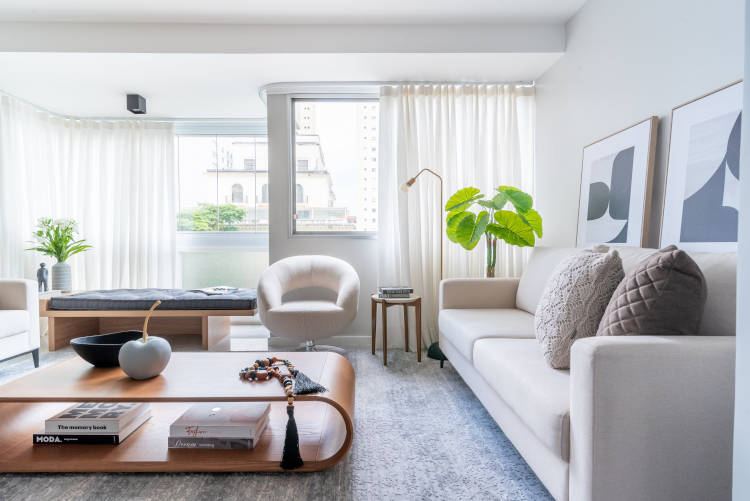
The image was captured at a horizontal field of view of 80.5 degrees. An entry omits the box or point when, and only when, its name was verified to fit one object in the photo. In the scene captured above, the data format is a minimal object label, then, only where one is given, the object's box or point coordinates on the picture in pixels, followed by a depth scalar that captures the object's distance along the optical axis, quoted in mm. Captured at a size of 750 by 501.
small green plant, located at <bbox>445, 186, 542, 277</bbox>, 3314
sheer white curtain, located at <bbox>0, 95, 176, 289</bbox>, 4910
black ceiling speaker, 4238
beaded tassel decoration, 1627
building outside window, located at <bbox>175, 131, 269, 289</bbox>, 5223
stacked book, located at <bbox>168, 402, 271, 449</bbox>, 1774
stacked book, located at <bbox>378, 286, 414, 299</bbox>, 3441
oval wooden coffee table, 1613
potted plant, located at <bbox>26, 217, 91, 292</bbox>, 4203
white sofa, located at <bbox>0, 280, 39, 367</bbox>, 2947
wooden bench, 3744
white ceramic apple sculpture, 1748
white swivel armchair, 3244
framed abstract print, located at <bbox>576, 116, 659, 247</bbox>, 2330
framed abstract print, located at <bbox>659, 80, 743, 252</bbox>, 1800
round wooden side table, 3336
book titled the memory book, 1799
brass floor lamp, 3392
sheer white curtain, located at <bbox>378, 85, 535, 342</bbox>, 3967
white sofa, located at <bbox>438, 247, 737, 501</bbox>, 1185
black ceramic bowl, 1887
